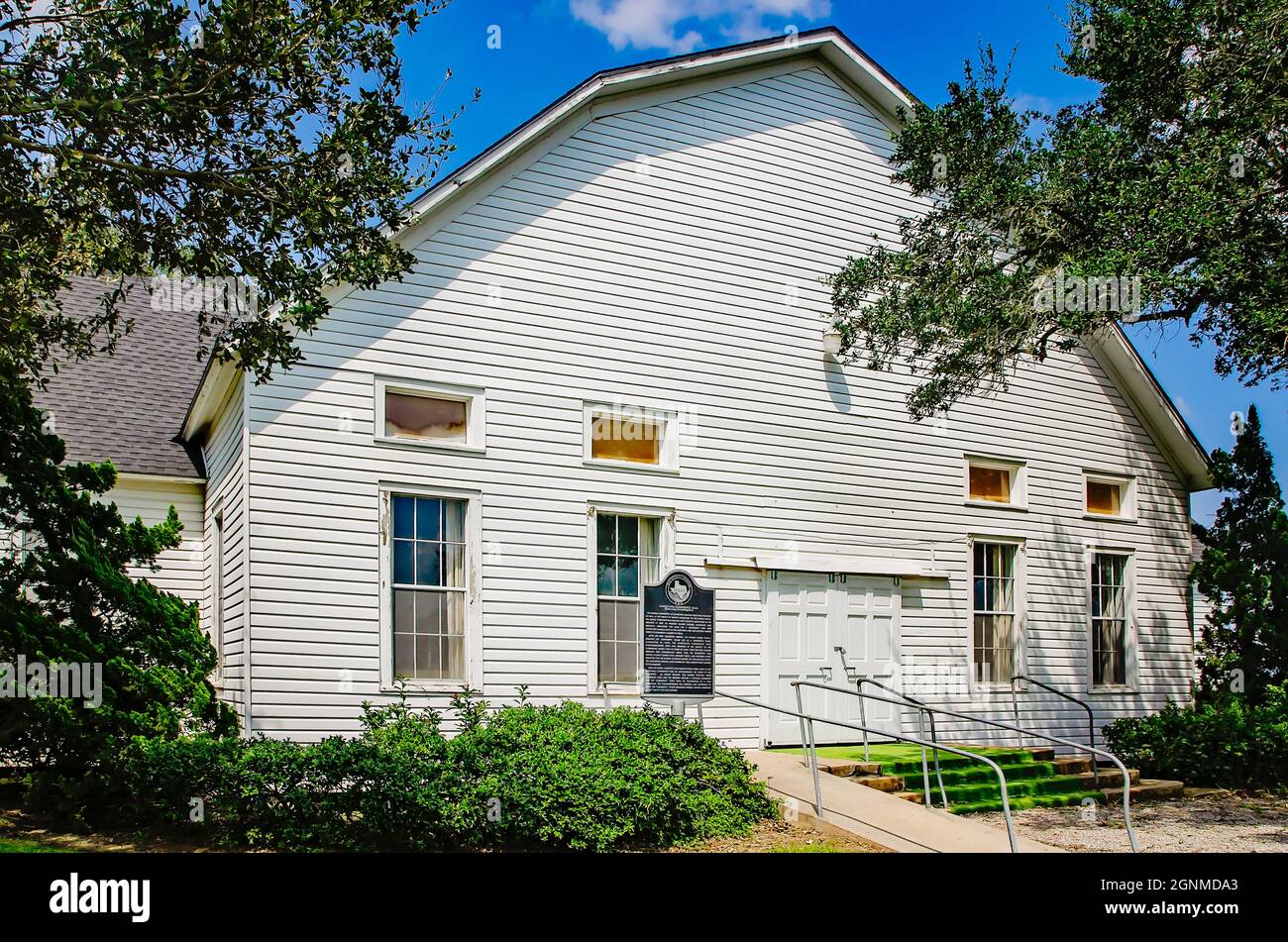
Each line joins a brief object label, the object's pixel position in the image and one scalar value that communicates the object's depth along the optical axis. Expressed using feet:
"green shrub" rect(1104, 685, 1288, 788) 50.57
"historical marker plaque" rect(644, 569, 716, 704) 39.86
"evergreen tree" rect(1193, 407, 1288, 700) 55.67
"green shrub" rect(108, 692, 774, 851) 31.58
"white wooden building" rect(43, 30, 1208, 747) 38.91
